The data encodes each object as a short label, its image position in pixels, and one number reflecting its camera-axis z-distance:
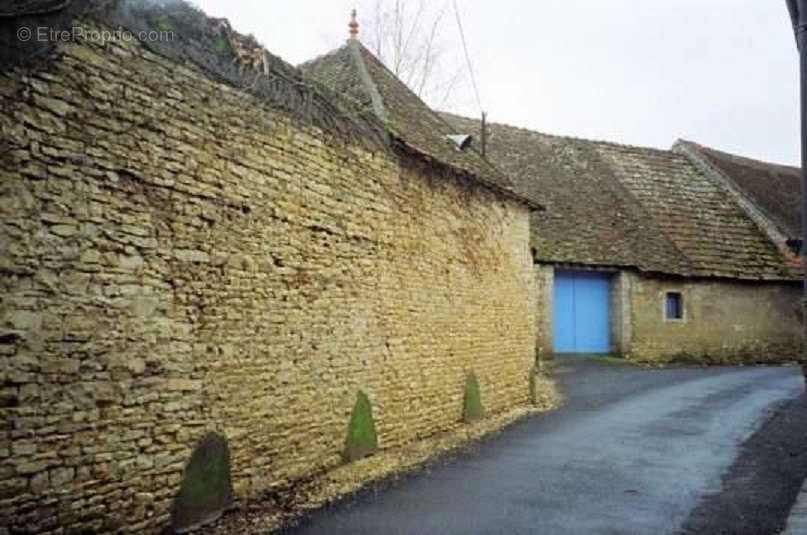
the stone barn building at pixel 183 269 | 4.83
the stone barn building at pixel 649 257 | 20.39
